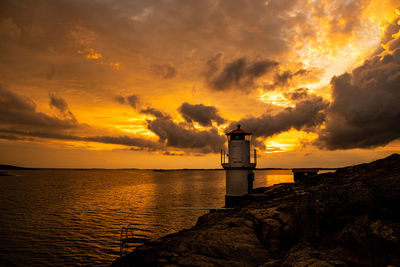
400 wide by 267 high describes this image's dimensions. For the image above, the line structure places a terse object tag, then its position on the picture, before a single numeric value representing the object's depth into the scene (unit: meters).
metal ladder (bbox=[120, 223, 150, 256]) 14.19
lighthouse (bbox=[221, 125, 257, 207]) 21.38
